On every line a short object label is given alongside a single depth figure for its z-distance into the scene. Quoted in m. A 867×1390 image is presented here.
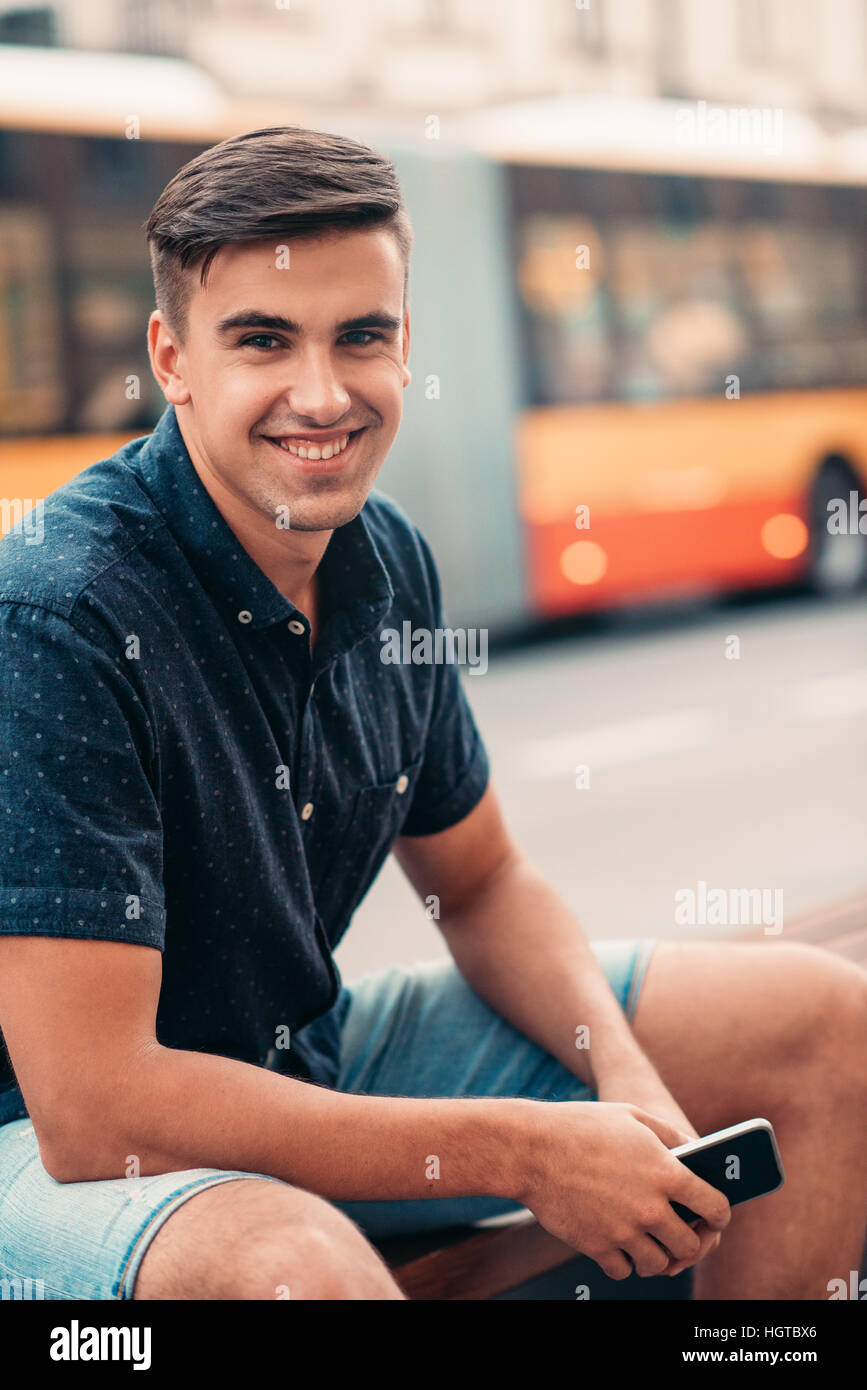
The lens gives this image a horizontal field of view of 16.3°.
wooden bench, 1.74
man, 1.54
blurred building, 7.94
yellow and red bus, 7.68
